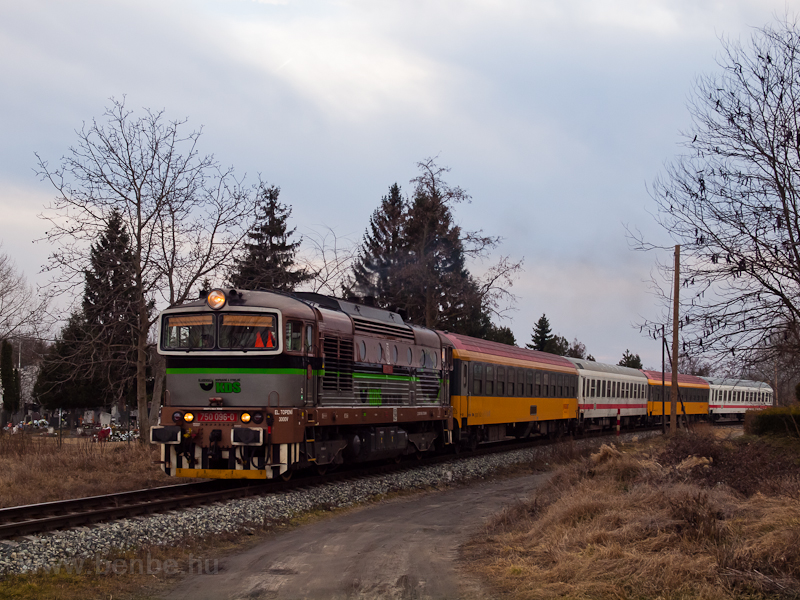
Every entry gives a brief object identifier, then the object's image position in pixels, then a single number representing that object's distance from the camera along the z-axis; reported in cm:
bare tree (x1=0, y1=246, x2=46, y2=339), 3300
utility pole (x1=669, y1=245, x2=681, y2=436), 2661
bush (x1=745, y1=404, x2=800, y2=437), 2359
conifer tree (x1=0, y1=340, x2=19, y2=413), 4641
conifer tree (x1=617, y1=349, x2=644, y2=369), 9638
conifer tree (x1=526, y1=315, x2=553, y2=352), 8225
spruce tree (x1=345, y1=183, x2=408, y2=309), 4625
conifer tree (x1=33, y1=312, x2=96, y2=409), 4988
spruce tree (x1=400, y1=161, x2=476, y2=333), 4141
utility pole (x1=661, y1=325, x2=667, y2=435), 3582
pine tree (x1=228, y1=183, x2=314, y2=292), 2292
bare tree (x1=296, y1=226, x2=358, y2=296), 2800
